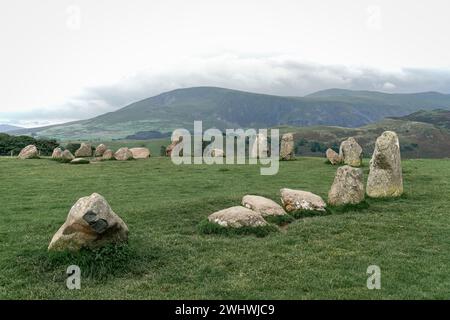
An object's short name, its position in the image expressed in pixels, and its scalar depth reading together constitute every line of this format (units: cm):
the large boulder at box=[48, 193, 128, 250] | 1448
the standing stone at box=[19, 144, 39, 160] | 5519
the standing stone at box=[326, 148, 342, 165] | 4669
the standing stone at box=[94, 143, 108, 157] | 6071
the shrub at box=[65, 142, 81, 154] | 8509
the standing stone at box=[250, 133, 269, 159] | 5643
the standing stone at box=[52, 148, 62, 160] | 5396
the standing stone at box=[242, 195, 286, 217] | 2099
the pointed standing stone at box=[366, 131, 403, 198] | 2653
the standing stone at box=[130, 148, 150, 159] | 5769
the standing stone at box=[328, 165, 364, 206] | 2350
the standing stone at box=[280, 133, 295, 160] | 5209
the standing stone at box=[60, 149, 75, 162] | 5153
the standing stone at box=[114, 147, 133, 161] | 5375
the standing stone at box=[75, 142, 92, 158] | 6092
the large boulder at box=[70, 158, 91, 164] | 4984
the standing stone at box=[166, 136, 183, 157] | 6291
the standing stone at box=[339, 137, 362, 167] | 4500
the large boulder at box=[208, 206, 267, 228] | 1883
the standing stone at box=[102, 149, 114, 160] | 5517
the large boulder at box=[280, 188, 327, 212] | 2258
